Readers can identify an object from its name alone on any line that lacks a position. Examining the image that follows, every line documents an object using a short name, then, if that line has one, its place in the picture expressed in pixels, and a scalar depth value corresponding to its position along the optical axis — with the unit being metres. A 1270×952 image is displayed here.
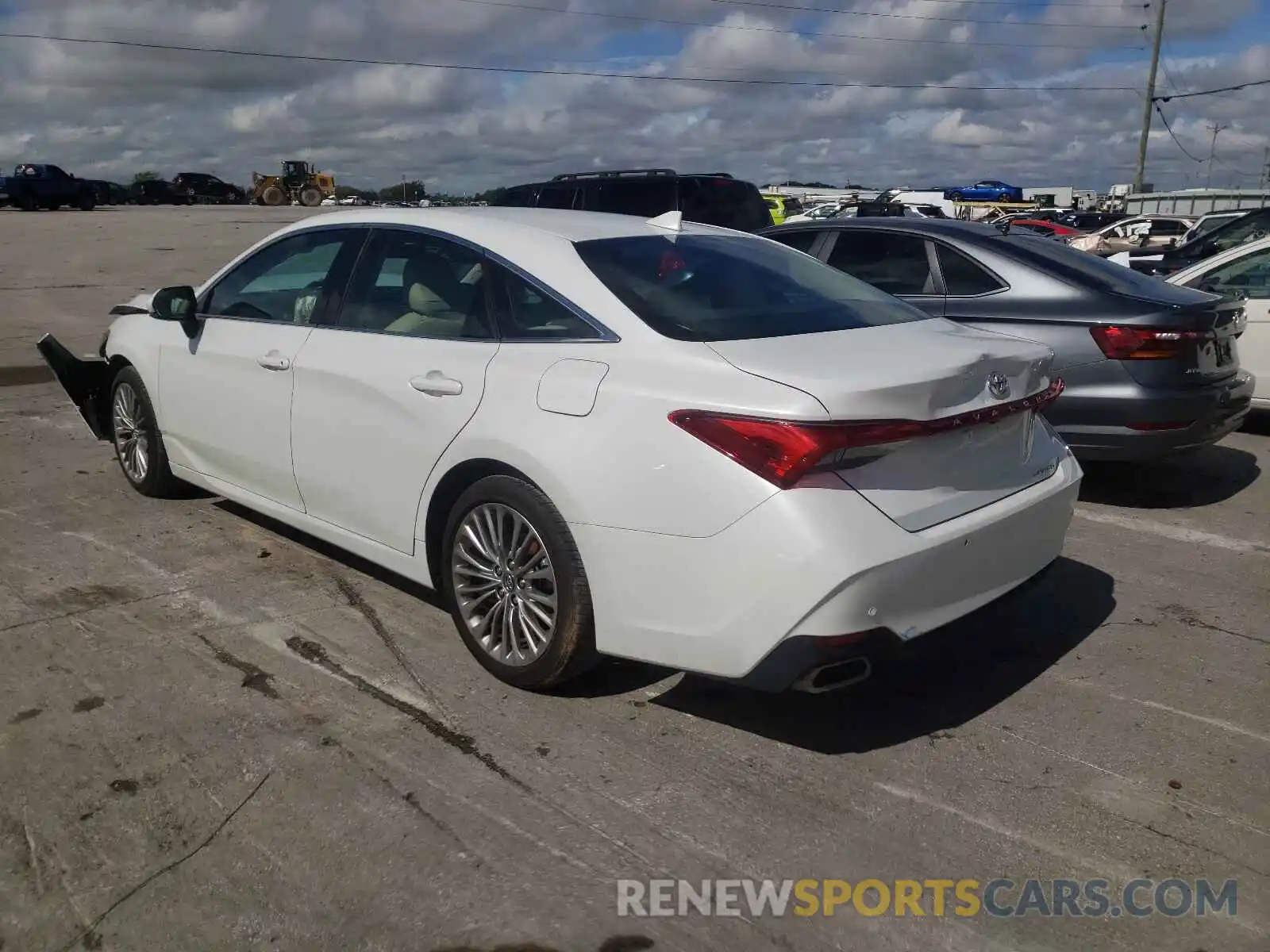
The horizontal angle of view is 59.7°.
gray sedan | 5.89
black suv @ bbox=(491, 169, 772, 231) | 12.87
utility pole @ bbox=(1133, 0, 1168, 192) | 46.97
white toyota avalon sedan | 3.07
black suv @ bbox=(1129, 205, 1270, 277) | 10.96
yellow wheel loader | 59.09
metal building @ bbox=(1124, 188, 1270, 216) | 45.00
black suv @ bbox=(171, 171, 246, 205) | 60.50
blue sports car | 53.53
